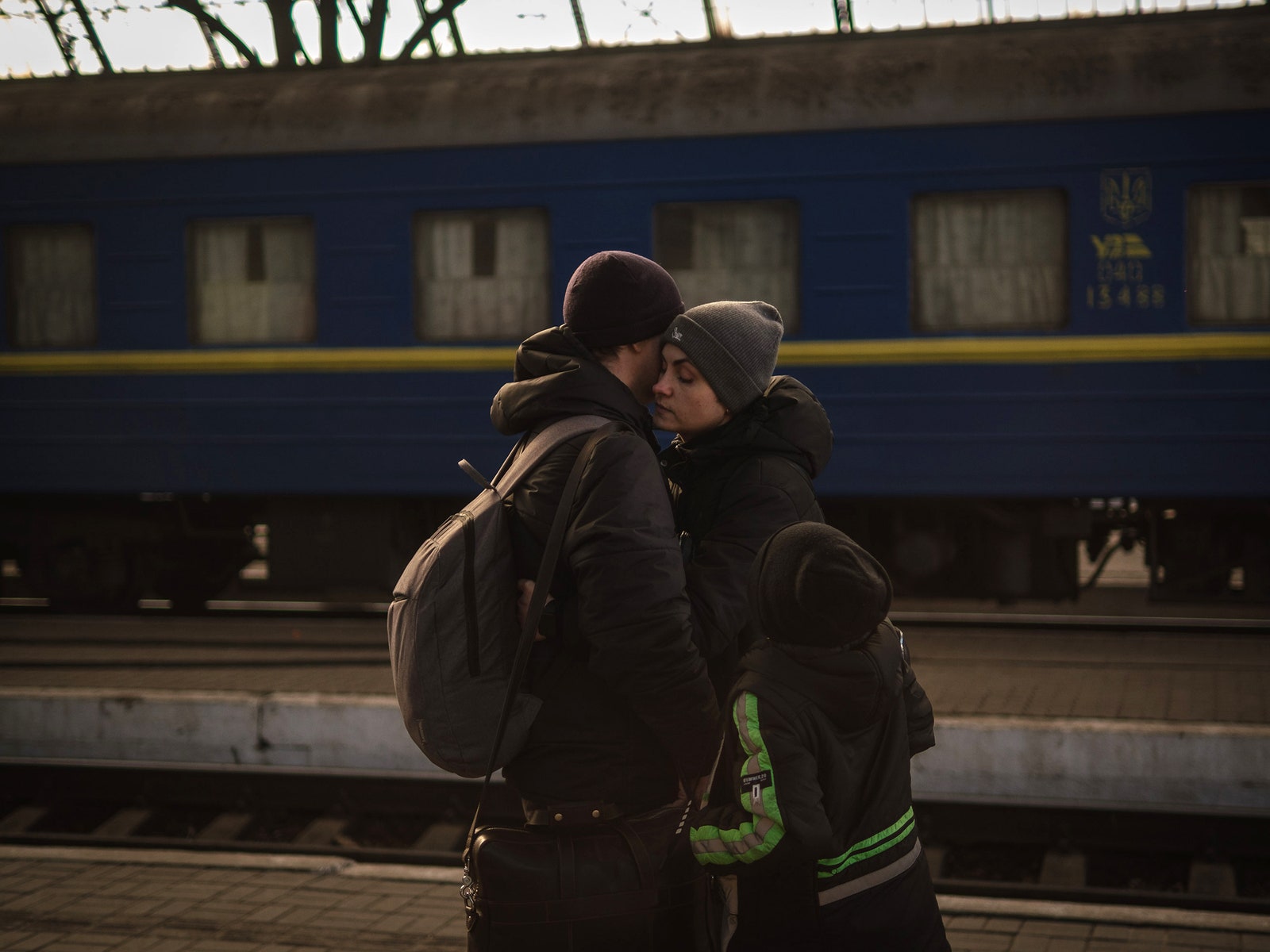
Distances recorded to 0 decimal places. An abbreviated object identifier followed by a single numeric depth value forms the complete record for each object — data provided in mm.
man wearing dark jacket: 2213
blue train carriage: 8211
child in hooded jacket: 2188
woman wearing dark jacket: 2359
